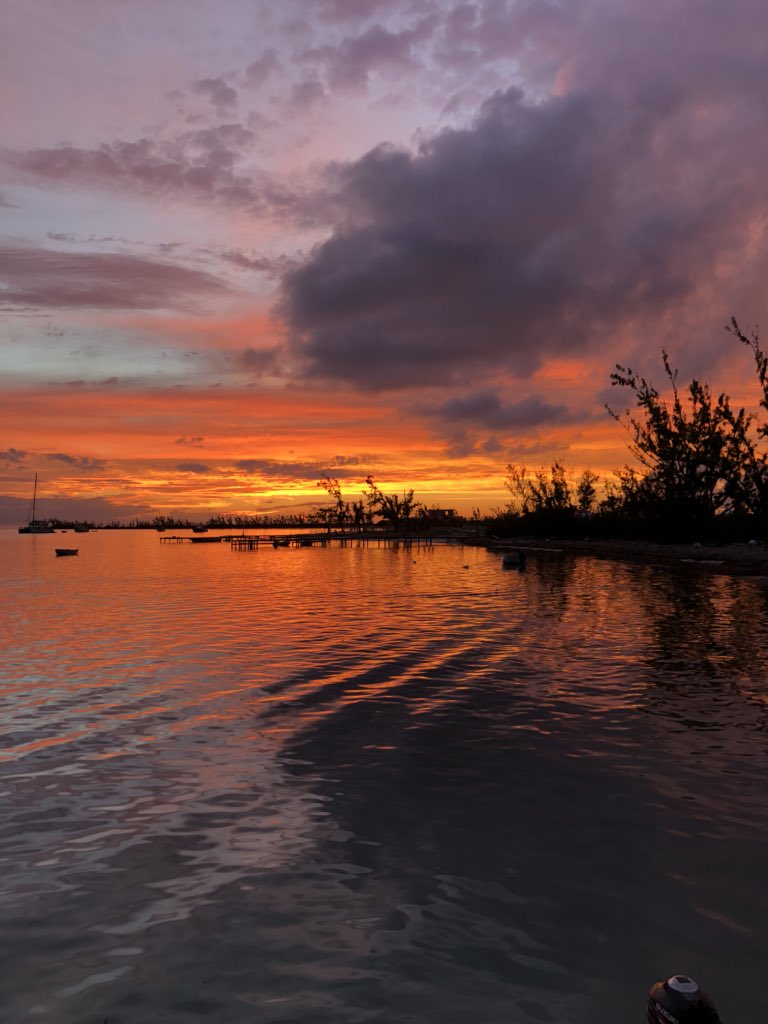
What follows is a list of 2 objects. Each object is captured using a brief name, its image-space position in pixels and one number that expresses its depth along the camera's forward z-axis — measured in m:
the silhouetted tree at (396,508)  161.50
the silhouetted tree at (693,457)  60.28
